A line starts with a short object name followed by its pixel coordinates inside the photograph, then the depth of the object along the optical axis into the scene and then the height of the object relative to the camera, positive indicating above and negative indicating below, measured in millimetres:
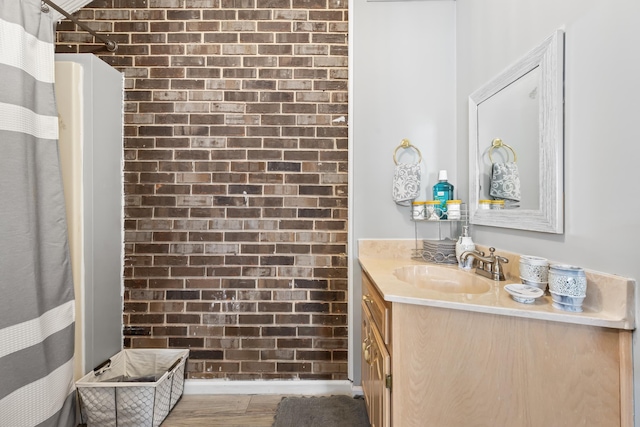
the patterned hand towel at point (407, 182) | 1591 +169
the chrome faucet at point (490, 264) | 1148 -237
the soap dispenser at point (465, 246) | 1338 -182
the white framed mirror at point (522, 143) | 944 +289
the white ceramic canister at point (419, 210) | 1576 +3
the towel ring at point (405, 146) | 1643 +395
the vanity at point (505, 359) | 740 -448
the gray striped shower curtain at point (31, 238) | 1152 -129
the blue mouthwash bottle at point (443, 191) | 1526 +112
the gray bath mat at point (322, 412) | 1478 -1151
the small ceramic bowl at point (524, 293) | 835 -257
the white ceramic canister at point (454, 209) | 1481 +9
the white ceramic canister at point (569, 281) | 780 -205
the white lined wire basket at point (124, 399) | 1400 -989
